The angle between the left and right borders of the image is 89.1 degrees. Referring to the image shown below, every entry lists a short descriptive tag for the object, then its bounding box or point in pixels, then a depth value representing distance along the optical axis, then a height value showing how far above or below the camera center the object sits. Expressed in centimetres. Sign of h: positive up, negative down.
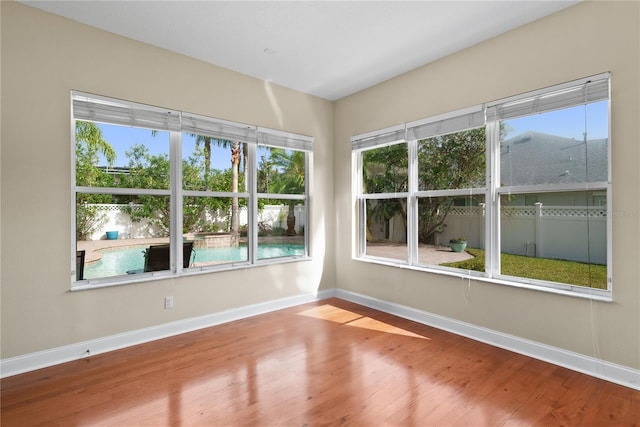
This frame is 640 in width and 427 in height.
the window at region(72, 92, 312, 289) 298 +25
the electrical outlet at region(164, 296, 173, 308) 332 -88
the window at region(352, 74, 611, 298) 261 +23
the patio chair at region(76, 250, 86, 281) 290 -43
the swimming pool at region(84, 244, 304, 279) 305 -45
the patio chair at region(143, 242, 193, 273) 331 -43
